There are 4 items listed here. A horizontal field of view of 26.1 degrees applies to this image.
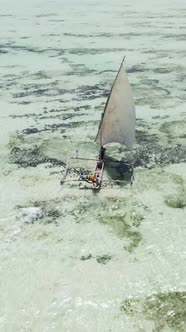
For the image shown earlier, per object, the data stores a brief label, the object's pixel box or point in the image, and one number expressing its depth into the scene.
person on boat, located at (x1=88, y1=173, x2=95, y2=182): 13.02
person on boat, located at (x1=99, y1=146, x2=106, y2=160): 14.03
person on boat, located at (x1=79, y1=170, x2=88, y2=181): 13.26
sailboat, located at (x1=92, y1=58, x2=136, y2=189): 13.13
